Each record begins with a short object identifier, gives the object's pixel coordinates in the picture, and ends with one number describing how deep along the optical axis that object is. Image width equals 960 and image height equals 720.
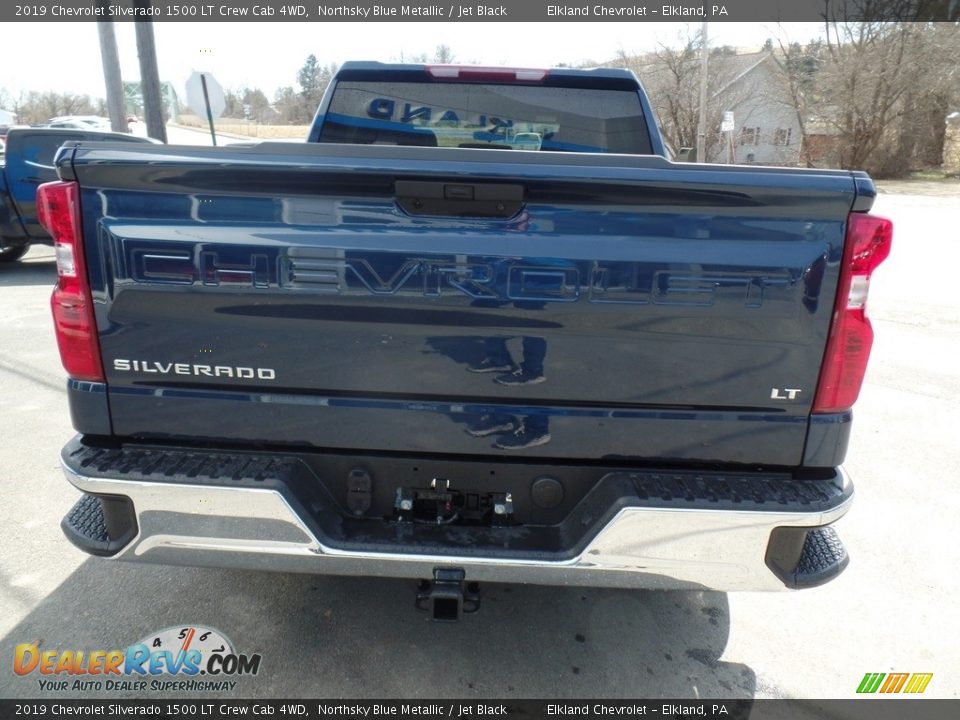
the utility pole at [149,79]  10.68
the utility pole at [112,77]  11.48
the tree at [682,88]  37.06
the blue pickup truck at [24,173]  9.44
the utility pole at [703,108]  27.12
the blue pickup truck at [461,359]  1.90
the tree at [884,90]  32.41
